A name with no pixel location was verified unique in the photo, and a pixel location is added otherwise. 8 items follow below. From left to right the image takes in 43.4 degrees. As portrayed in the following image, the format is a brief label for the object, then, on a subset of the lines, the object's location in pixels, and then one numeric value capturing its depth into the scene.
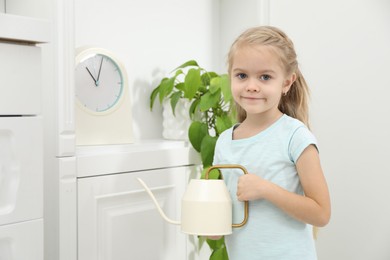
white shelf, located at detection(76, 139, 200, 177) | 1.20
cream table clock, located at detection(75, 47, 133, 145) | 1.39
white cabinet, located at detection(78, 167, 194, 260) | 1.19
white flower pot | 1.57
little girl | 0.92
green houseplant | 1.43
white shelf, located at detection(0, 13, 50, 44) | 0.88
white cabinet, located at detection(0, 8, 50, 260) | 0.90
